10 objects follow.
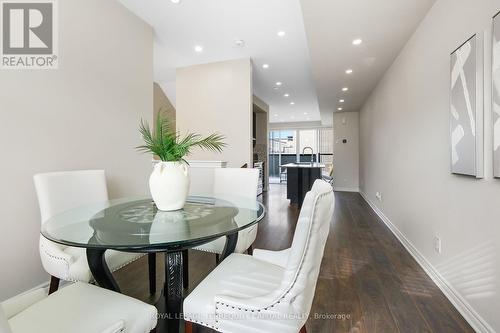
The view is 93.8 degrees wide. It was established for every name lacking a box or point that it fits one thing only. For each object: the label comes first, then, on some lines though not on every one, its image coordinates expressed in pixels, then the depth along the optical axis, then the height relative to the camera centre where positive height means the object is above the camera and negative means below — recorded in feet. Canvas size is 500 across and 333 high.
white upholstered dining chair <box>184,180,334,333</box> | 2.75 -1.77
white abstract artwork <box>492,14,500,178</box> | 4.20 +1.25
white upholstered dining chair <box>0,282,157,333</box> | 2.76 -1.89
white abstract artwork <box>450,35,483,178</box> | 4.77 +1.19
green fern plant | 5.01 +0.46
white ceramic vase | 4.80 -0.42
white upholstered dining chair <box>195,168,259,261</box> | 5.89 -0.78
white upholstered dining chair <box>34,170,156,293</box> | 4.53 -0.97
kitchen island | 17.06 -1.11
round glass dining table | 3.37 -1.06
